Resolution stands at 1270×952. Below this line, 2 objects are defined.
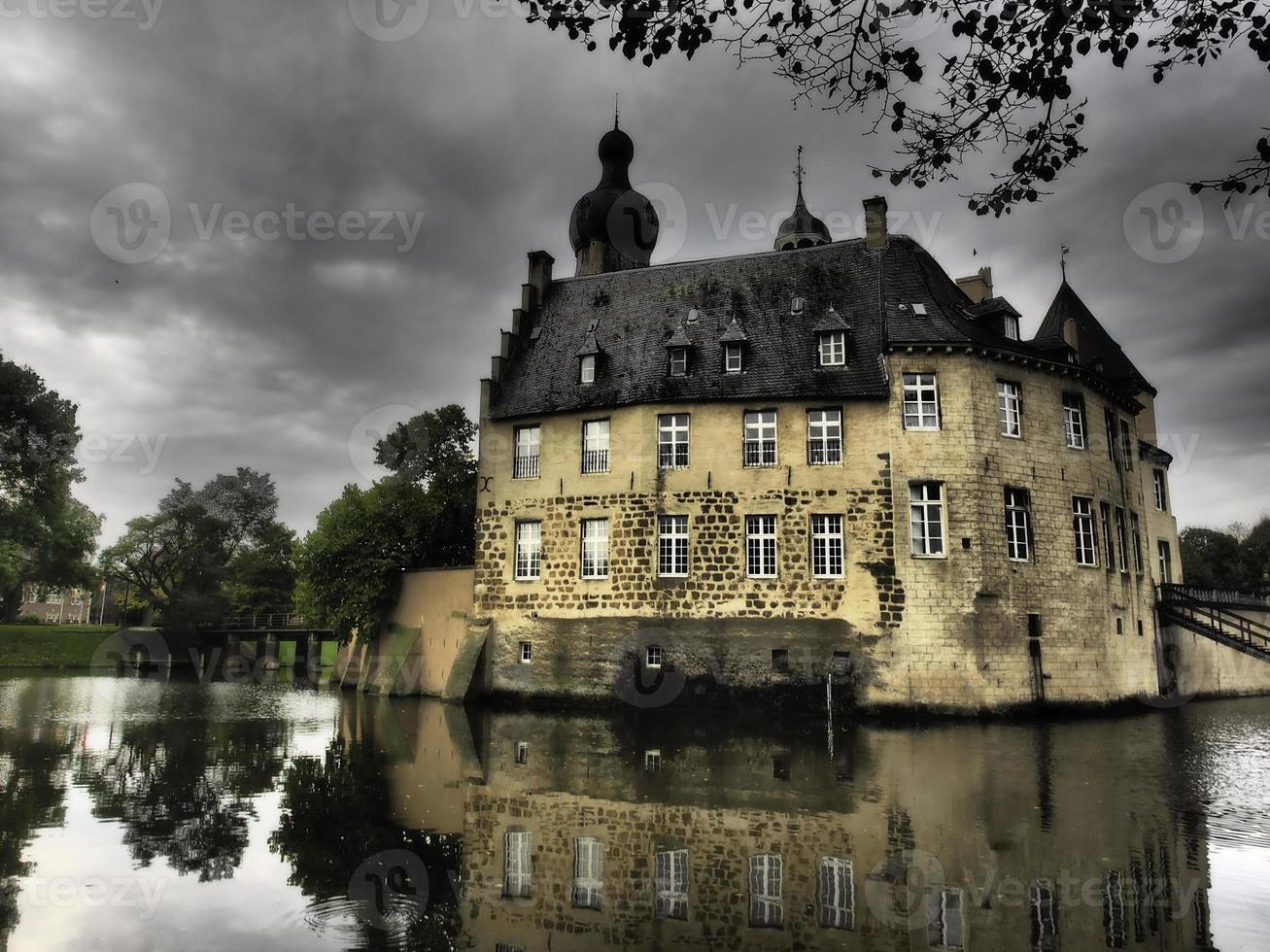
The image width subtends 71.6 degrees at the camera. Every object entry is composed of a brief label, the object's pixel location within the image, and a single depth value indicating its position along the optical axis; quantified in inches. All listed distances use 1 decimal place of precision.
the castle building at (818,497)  888.9
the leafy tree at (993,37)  223.8
